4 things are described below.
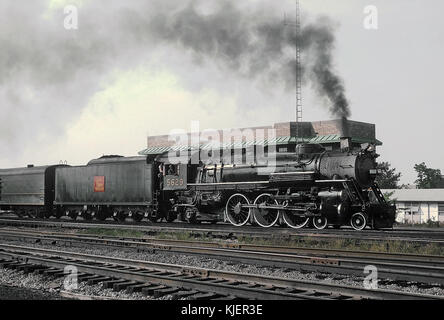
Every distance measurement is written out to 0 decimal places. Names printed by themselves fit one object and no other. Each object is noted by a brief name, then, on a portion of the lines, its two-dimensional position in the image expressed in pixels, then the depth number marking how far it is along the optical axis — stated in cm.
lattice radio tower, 4170
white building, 4309
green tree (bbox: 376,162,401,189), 7588
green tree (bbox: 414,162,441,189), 8910
